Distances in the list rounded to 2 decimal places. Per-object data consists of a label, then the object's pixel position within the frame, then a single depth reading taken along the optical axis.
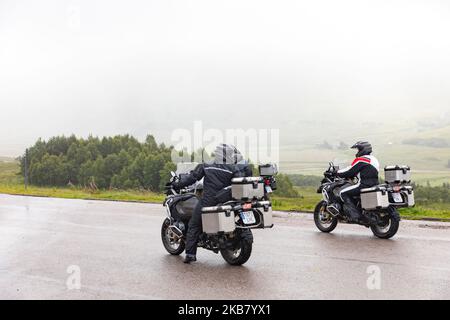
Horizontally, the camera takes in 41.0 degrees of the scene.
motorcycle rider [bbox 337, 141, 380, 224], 12.37
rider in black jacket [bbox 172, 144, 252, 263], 8.97
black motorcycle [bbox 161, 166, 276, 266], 8.76
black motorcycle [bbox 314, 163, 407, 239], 12.06
